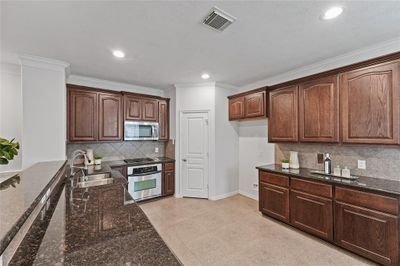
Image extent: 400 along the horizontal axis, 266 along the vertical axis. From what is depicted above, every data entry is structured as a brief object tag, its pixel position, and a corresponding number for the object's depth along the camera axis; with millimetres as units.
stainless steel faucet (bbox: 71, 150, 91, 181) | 2621
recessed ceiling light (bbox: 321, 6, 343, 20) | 1748
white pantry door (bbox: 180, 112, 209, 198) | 4258
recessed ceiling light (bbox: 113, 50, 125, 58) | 2631
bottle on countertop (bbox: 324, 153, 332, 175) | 2793
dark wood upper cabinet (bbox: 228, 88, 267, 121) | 3629
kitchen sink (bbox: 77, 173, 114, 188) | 2547
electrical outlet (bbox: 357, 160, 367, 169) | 2578
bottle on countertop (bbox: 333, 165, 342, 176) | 2707
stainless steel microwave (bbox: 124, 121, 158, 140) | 4062
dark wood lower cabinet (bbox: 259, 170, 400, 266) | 1972
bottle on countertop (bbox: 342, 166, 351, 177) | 2608
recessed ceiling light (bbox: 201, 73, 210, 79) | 3646
